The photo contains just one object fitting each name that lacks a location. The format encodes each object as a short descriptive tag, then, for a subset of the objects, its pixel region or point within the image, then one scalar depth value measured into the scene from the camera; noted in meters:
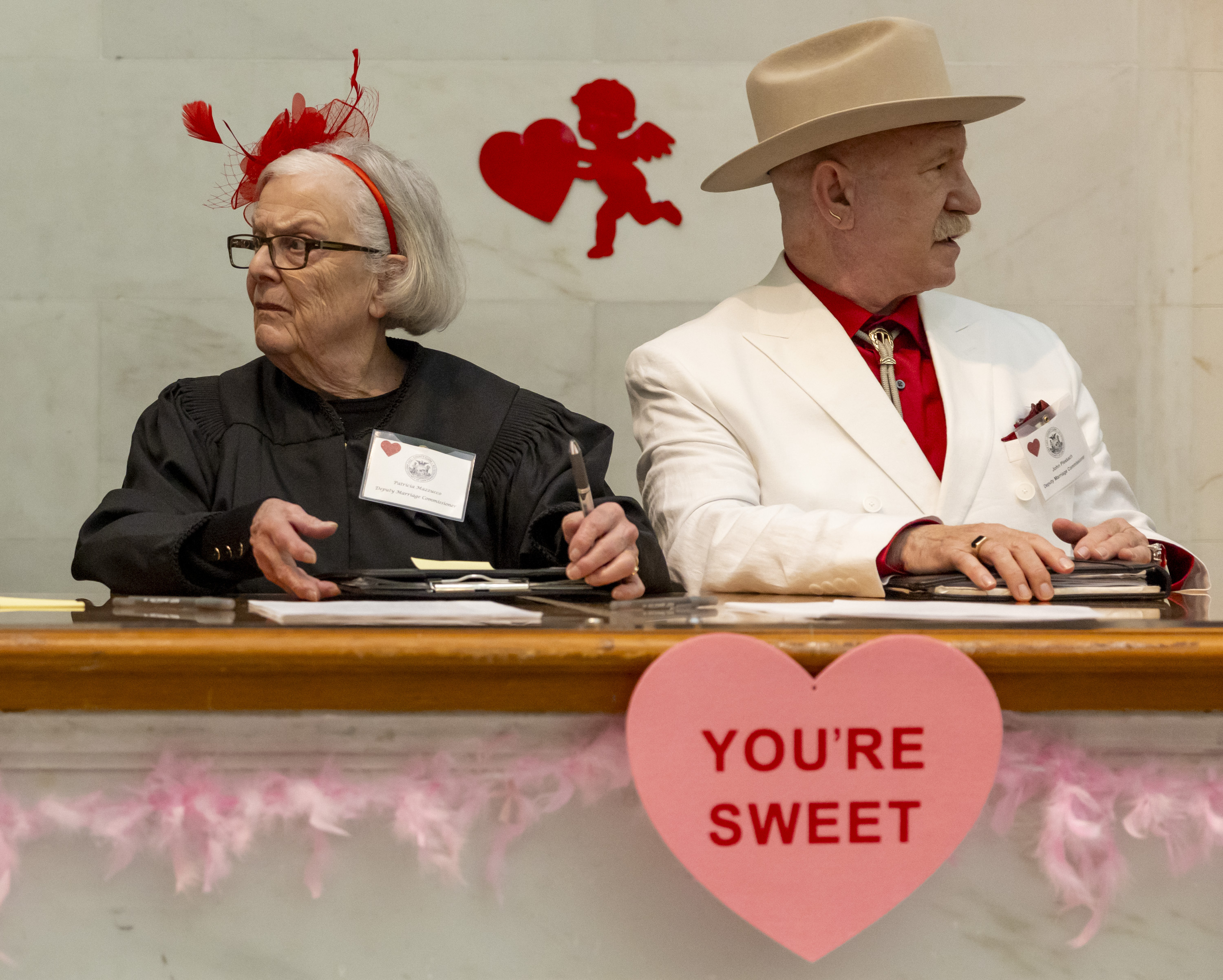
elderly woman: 3.58
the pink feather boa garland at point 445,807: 3.04
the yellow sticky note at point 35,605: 3.16
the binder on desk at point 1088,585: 3.31
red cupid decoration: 4.15
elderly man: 3.62
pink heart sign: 3.01
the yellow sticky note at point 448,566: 3.40
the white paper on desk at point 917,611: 3.13
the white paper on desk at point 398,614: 3.07
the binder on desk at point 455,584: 3.26
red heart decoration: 4.15
